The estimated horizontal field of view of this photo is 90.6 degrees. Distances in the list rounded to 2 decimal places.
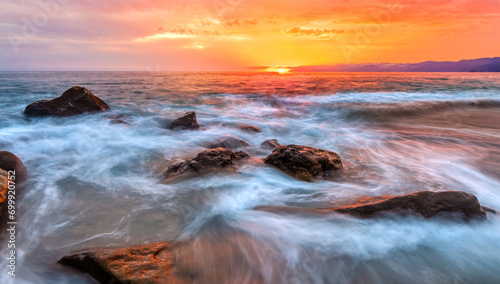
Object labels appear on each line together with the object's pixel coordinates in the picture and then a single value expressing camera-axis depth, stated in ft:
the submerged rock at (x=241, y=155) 18.45
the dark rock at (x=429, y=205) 10.59
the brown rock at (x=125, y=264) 7.11
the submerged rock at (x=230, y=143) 23.16
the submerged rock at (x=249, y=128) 29.17
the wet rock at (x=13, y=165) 13.76
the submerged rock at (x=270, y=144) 22.29
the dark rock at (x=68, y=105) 30.27
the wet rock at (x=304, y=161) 15.67
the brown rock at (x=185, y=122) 28.17
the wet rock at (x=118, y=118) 29.48
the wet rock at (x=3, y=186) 10.61
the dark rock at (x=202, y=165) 15.65
